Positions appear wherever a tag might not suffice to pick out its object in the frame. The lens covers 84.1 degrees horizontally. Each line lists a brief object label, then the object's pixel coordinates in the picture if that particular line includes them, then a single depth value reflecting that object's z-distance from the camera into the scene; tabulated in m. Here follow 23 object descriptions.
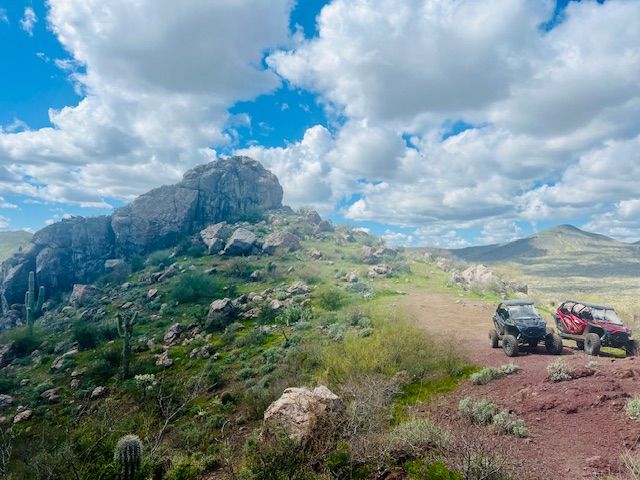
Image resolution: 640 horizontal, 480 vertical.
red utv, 13.20
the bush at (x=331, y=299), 28.72
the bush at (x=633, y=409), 7.69
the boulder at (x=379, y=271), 42.64
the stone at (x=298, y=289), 33.19
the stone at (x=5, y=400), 21.11
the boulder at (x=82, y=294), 51.75
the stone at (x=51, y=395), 20.69
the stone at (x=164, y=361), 22.41
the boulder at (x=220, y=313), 28.06
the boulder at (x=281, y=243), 53.97
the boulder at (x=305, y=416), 8.02
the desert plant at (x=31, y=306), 42.03
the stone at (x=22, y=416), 18.66
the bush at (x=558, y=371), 10.13
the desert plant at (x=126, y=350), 21.80
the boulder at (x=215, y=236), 58.62
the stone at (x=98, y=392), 19.96
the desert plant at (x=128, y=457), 8.08
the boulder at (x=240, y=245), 54.38
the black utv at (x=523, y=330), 13.58
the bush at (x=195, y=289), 36.97
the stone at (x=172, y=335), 26.81
